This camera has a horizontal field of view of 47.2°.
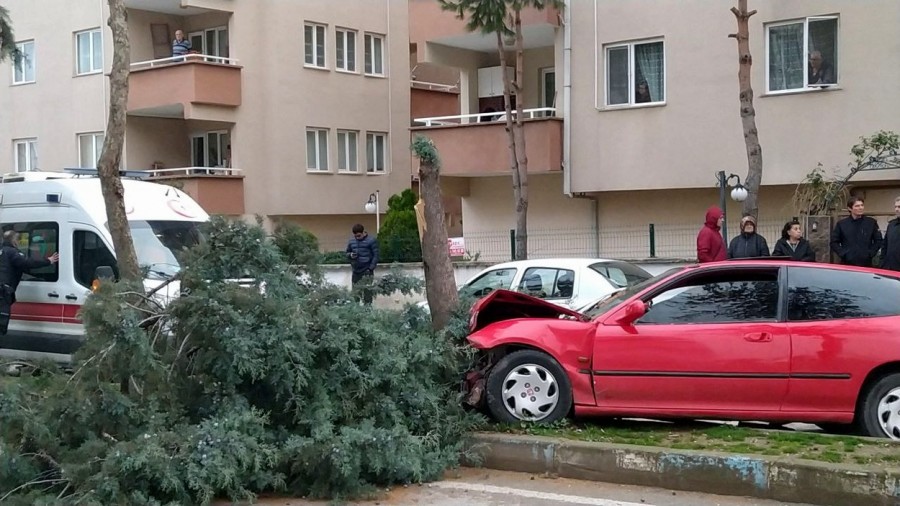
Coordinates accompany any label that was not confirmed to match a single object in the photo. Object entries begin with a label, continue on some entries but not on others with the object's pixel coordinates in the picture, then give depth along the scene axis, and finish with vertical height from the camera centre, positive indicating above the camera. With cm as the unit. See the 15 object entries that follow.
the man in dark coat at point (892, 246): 1193 -22
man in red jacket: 1280 -15
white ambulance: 1271 -5
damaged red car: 769 -94
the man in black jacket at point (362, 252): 1884 -35
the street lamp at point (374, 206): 2850 +78
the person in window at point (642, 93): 2138 +284
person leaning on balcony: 2756 +510
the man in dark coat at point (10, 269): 1274 -39
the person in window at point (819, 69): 1939 +299
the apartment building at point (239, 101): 2823 +390
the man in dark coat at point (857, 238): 1240 -13
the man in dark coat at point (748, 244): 1239 -18
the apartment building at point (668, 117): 1911 +228
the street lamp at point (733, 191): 1802 +66
